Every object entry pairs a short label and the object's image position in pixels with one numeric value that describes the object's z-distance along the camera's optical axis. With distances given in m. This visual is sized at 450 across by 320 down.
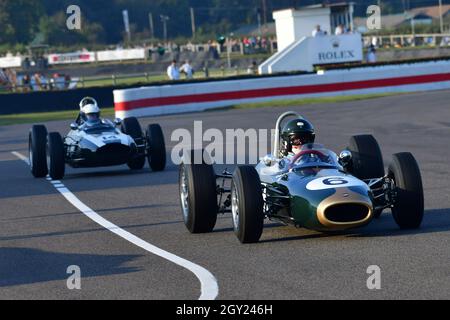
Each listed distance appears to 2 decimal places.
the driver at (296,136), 12.32
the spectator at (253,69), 58.44
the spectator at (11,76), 57.40
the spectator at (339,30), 55.06
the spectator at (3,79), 56.53
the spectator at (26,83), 50.79
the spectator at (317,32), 54.62
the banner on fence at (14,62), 84.14
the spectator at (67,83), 54.44
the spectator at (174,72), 51.19
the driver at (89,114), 19.72
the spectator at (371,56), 56.31
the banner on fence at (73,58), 86.50
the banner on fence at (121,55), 84.94
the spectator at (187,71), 55.88
